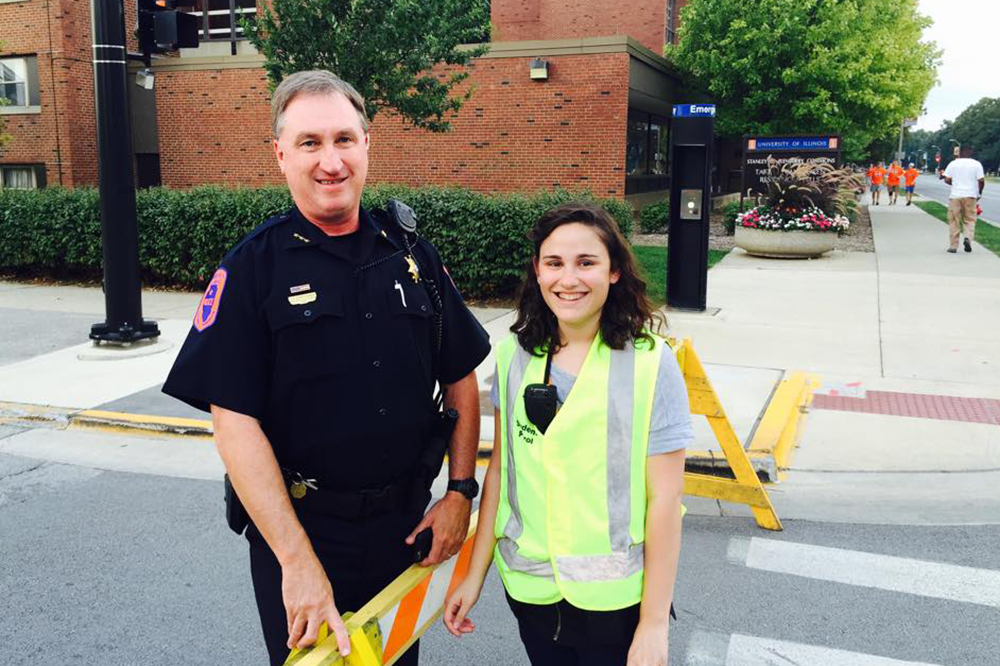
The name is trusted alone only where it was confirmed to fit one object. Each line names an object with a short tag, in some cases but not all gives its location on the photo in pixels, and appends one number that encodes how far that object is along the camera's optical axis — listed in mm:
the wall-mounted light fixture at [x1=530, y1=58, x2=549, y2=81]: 20094
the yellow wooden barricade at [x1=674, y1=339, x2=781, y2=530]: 4492
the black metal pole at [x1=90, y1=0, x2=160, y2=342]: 8031
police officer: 2002
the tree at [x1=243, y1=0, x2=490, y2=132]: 13266
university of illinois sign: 18469
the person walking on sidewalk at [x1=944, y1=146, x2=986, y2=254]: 16031
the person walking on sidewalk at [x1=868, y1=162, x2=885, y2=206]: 36094
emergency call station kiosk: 10414
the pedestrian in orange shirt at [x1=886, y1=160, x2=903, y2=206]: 34844
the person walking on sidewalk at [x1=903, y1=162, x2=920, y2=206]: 35188
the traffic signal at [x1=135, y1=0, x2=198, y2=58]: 8117
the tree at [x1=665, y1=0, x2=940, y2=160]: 23266
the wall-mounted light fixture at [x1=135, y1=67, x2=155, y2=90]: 9352
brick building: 20375
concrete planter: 15945
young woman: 2041
